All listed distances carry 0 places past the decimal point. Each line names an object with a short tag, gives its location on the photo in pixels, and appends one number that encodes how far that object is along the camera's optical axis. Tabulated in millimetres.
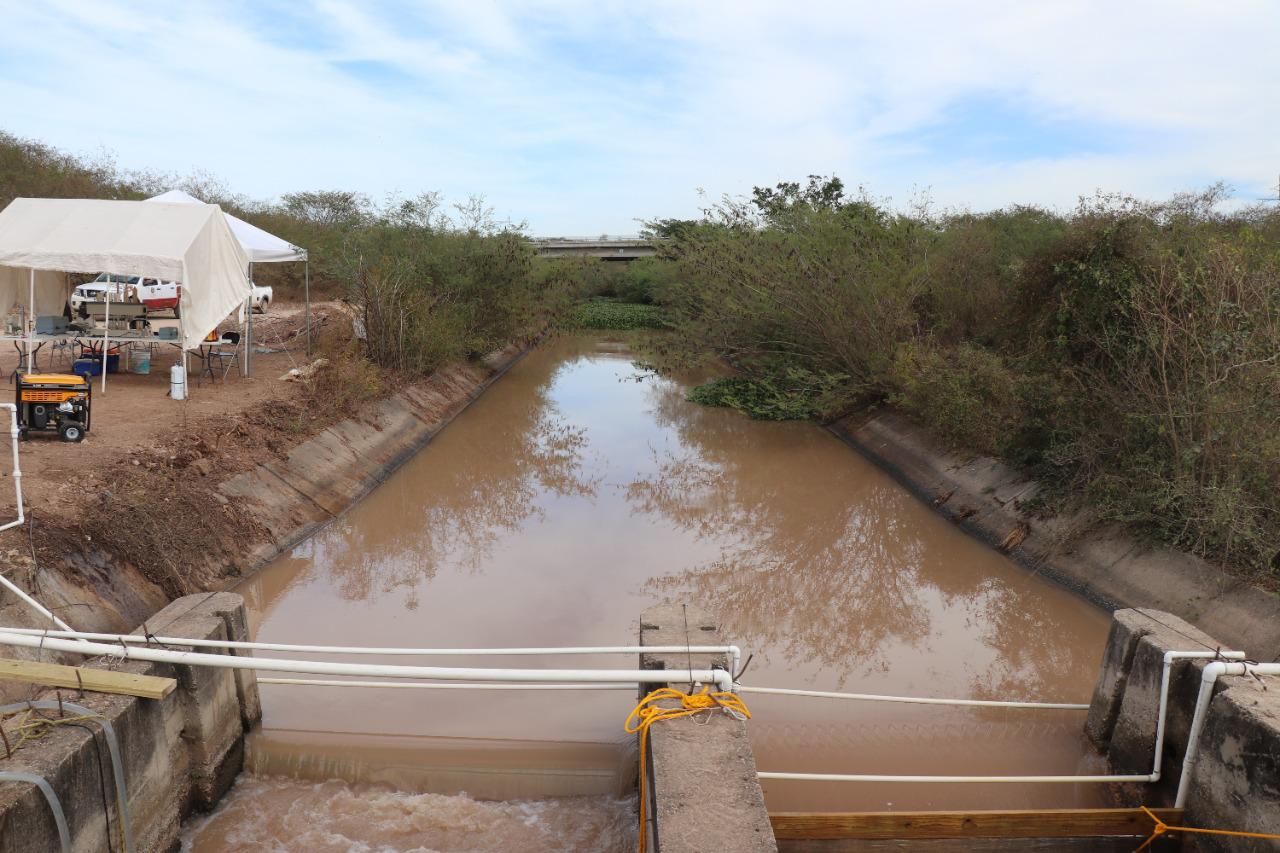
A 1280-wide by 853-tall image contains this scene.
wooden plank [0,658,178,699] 4367
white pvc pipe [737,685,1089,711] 5156
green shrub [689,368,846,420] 17078
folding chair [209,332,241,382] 14663
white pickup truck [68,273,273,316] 17844
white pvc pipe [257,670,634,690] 5059
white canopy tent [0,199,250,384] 11664
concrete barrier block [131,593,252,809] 5152
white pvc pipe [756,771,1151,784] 4984
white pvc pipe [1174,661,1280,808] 5008
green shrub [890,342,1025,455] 11867
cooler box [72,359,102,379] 12383
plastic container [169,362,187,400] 12156
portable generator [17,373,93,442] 9133
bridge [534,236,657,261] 50500
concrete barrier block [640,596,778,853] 3617
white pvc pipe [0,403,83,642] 5031
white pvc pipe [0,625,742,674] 4738
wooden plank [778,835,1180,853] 4816
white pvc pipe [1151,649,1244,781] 5246
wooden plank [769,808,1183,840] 4758
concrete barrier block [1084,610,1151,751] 5832
